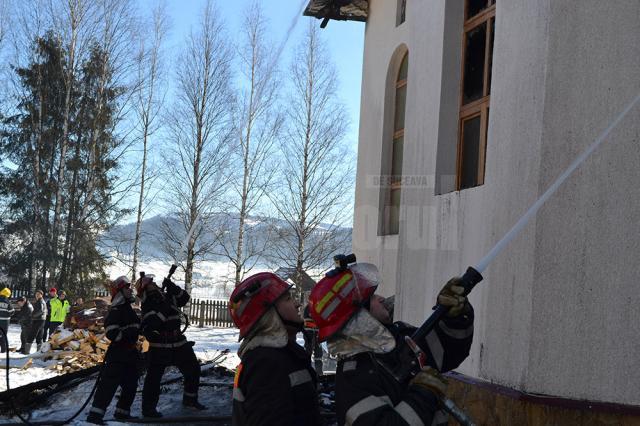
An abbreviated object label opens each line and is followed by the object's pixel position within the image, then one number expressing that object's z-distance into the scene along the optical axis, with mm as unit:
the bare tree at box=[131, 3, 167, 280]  29266
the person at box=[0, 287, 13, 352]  17000
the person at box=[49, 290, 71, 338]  19125
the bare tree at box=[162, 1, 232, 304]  27245
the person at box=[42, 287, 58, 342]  18619
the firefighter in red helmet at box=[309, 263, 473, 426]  2906
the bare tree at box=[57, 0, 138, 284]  28953
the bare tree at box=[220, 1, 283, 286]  26359
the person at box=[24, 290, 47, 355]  17203
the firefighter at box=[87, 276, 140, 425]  8422
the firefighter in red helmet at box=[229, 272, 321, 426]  3523
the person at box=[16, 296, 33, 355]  16969
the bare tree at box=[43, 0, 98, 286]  28453
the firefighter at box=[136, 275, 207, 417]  8828
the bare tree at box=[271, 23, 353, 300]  26172
